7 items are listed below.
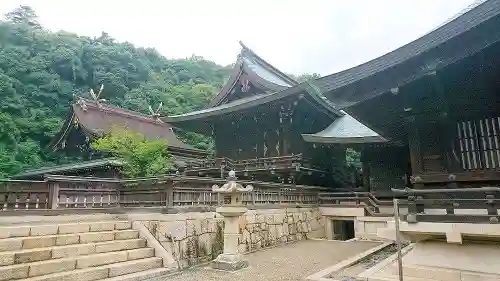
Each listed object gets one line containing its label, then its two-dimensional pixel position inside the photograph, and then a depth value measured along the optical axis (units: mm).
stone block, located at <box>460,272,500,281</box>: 4720
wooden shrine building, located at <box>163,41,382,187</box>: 16906
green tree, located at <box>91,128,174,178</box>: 13539
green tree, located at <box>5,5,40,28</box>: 48694
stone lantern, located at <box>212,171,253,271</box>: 7738
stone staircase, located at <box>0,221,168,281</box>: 5809
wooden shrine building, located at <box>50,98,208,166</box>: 22469
